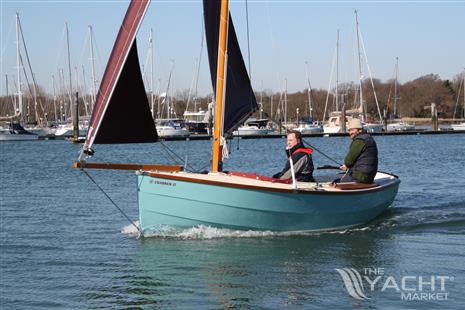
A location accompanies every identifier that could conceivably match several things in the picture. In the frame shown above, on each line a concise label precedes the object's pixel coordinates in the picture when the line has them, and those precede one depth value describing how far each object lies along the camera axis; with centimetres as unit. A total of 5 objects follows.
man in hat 1664
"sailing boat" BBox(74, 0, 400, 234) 1402
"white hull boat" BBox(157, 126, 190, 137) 7865
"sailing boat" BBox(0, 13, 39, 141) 8056
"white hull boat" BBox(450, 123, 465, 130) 8684
